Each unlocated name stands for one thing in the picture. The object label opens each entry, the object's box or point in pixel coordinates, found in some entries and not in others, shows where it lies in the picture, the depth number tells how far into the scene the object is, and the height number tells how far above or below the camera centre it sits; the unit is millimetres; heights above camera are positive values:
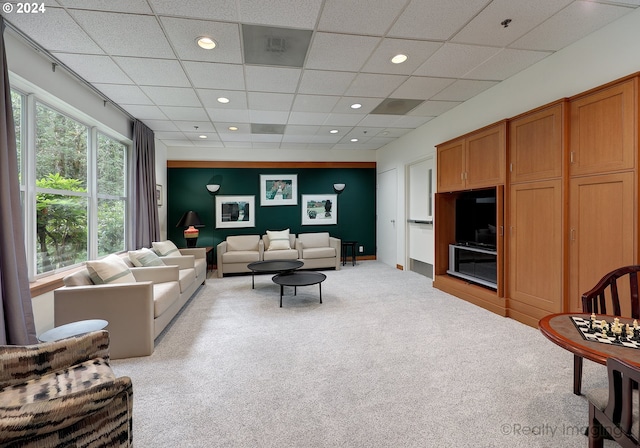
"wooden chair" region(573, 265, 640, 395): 2090 -578
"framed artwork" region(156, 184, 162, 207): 6316 +569
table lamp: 6270 -85
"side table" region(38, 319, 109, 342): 2166 -814
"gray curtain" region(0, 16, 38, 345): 2318 -124
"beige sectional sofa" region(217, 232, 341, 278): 6309 -707
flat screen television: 4137 -17
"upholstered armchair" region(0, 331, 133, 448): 976 -693
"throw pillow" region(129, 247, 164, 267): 4145 -528
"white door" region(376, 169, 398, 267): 7027 +26
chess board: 1559 -657
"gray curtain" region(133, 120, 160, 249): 5094 +551
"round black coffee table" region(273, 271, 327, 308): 4223 -885
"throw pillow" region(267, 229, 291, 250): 6797 -478
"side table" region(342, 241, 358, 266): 7477 -814
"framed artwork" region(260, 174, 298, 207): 7535 +757
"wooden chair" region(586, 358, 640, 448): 1108 -831
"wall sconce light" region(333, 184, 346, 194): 7575 +791
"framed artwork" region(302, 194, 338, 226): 7750 +250
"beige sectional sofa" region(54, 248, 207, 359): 2688 -797
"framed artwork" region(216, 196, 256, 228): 7348 +208
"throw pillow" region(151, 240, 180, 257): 5059 -490
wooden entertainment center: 2547 +227
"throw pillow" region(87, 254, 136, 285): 3027 -526
